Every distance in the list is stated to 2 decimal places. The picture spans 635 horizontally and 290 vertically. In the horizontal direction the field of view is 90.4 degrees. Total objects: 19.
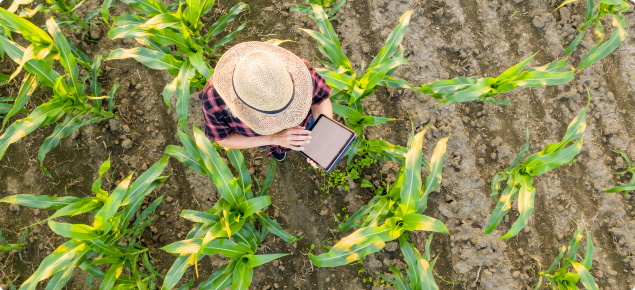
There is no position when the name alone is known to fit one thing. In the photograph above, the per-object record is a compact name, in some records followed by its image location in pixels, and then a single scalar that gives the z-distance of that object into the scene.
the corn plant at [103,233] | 2.07
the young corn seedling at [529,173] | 2.22
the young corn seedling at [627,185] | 2.62
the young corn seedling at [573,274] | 2.26
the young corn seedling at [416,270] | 2.09
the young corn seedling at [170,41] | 2.24
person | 1.51
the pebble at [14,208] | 3.01
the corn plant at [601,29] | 2.61
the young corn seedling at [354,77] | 2.32
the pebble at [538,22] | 3.03
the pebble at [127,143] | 2.95
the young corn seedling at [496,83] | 2.30
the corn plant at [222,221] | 2.10
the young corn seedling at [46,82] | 2.25
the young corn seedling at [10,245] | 2.79
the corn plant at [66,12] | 2.65
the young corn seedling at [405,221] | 2.04
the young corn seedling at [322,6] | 2.82
